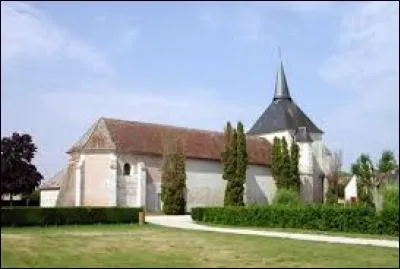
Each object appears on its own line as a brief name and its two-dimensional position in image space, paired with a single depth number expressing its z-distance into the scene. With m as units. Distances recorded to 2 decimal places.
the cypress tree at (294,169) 57.38
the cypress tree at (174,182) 47.75
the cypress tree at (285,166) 57.16
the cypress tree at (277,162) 57.41
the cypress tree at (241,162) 50.44
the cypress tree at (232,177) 49.94
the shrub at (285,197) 47.44
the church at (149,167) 49.44
